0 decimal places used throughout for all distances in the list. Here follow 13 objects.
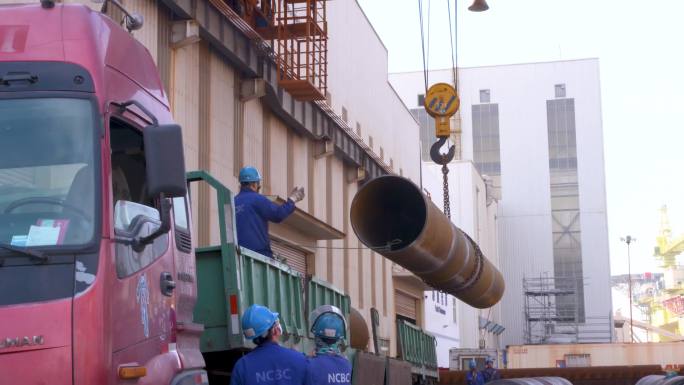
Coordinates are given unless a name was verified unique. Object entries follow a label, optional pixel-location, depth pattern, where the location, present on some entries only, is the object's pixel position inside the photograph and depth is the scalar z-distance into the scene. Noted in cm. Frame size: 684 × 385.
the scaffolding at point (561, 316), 7156
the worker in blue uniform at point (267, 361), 596
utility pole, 8594
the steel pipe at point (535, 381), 1200
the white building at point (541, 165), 7381
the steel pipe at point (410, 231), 1139
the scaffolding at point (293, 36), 2192
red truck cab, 489
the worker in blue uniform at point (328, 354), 623
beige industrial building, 1741
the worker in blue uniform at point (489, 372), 2273
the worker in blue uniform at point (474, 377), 2223
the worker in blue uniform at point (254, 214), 918
